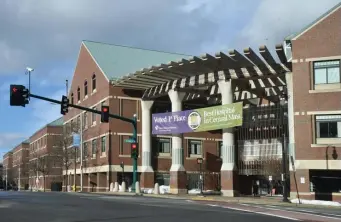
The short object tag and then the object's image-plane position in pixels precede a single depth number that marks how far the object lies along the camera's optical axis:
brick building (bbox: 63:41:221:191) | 57.12
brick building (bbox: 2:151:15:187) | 146.00
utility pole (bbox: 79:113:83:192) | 60.29
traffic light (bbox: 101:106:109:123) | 35.62
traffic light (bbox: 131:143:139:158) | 40.19
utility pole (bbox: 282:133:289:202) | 35.34
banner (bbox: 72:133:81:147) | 60.19
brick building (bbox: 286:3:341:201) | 38.31
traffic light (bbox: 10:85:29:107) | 29.17
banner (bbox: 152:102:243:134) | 41.97
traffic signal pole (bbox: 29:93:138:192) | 32.34
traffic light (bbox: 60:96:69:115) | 33.13
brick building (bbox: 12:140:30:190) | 122.22
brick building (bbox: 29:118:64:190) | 87.18
